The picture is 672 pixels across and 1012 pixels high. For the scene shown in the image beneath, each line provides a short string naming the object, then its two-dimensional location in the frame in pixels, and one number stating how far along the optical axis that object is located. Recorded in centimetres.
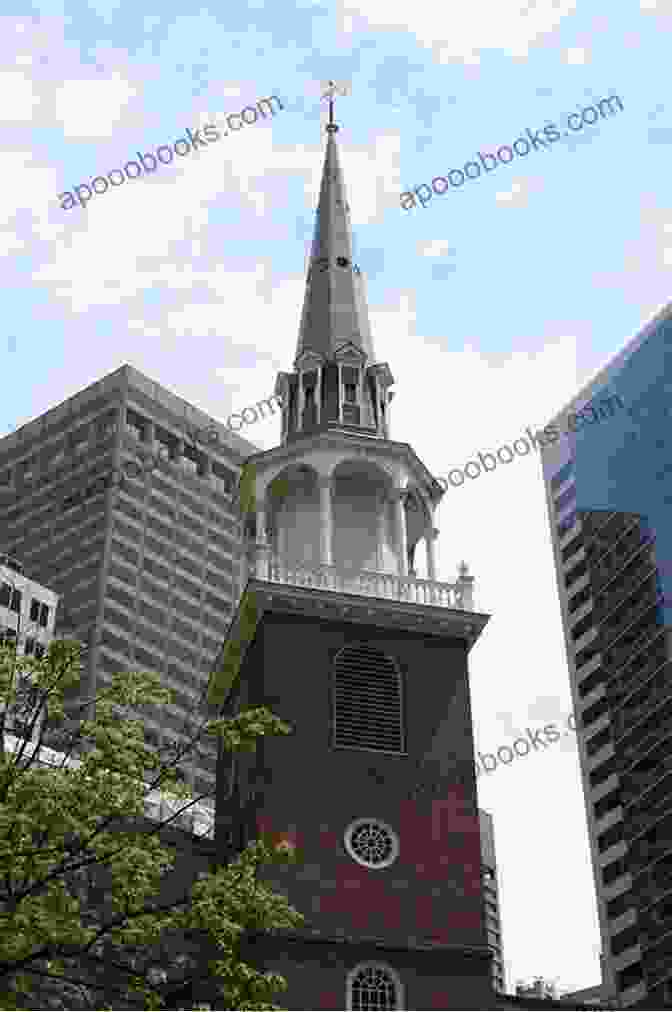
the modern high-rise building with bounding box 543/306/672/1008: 8169
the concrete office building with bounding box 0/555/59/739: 11262
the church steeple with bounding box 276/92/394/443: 4072
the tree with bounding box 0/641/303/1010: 1934
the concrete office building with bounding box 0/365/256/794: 12194
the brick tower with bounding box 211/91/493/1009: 3050
